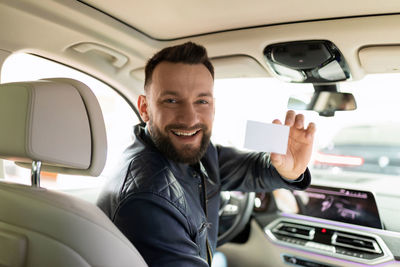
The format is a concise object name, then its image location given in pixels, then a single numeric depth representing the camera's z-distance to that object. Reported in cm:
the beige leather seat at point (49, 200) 105
